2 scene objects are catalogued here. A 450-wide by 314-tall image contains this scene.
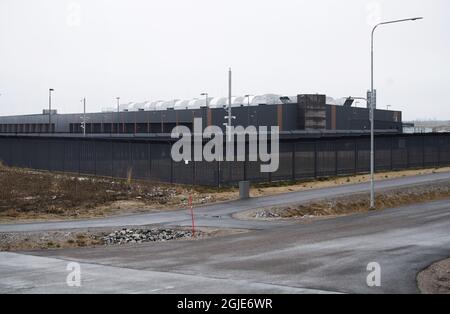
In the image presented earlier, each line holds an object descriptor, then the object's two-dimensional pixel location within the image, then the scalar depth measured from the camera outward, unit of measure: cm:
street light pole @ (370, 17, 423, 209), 3017
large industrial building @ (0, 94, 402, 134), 7850
